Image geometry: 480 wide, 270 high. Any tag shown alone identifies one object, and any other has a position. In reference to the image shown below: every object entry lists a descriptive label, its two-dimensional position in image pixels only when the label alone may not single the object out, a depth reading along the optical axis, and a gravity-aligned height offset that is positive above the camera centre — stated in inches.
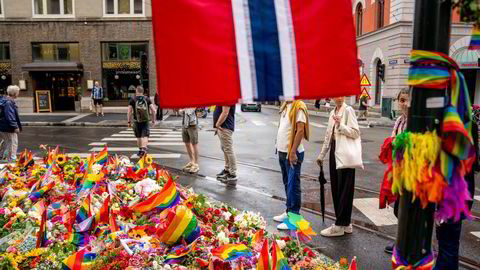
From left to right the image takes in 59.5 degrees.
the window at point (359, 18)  1269.3 +220.4
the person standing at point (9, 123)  359.3 -22.0
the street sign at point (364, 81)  827.8 +18.4
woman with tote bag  197.5 -32.0
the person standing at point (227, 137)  319.3 -33.6
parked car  1243.2 -45.9
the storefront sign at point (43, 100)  1045.2 -8.6
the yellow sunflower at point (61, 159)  259.1 -38.8
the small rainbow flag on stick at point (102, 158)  251.5 -37.5
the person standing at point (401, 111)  170.7 -8.7
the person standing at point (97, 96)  950.2 -1.1
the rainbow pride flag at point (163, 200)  161.3 -40.5
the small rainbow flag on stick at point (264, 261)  121.6 -48.9
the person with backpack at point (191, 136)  339.6 -34.9
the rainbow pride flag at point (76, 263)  123.6 -48.9
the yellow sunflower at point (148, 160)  255.0 -39.8
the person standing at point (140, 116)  394.1 -20.1
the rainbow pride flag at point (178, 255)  130.6 -50.3
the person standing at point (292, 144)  201.8 -26.0
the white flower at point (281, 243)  148.1 -53.4
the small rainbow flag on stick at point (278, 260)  120.9 -48.6
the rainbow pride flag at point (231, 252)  131.2 -50.1
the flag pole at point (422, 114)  76.8 -4.8
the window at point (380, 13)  1080.1 +200.4
